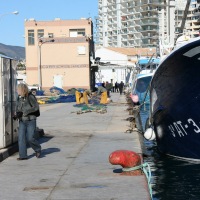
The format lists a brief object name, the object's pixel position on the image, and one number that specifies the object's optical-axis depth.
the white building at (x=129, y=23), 161.00
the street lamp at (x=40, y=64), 69.73
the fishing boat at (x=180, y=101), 10.55
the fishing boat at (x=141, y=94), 21.74
